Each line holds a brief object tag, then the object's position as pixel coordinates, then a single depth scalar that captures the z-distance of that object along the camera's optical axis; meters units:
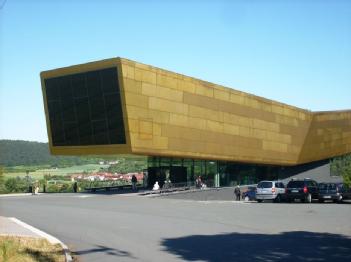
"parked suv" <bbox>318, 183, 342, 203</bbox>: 34.84
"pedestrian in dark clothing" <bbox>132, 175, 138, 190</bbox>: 47.22
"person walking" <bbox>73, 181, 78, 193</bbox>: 49.69
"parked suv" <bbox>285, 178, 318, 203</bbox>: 34.12
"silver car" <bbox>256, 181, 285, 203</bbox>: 36.41
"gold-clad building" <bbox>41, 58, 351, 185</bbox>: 39.50
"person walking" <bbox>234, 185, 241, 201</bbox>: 44.06
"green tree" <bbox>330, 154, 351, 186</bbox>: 60.41
